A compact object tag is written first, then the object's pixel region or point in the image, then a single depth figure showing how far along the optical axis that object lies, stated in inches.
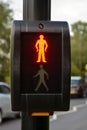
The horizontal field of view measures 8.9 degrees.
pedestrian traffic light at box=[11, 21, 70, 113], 140.9
